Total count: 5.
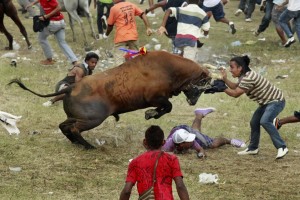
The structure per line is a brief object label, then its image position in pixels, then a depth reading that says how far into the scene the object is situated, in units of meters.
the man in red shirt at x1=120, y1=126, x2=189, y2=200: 9.55
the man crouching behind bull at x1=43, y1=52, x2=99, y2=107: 18.00
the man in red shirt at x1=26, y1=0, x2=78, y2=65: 23.77
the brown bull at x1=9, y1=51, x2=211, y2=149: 16.03
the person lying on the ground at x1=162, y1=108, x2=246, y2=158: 16.00
